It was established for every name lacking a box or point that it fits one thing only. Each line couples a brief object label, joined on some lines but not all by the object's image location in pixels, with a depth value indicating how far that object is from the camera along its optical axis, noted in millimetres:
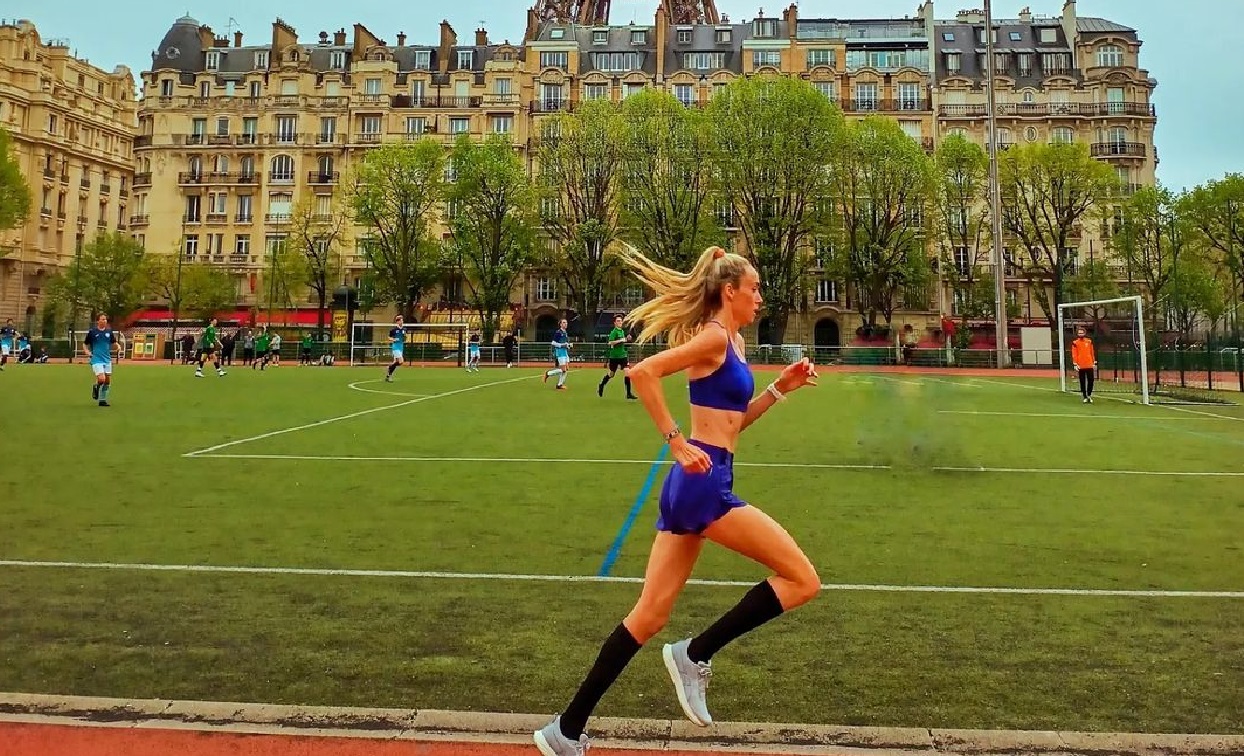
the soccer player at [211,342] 31722
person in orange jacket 22844
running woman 3498
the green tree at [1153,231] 56844
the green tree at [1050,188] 56906
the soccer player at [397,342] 29141
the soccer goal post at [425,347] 52125
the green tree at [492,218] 59062
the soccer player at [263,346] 38469
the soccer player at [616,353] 21047
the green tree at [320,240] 66438
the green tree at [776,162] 55312
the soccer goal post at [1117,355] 27344
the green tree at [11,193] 52094
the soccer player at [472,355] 42281
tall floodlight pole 39594
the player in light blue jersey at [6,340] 38750
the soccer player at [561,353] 26095
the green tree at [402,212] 59781
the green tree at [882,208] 56875
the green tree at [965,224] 58719
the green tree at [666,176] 57500
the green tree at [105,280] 68375
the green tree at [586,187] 58500
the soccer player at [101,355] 19031
